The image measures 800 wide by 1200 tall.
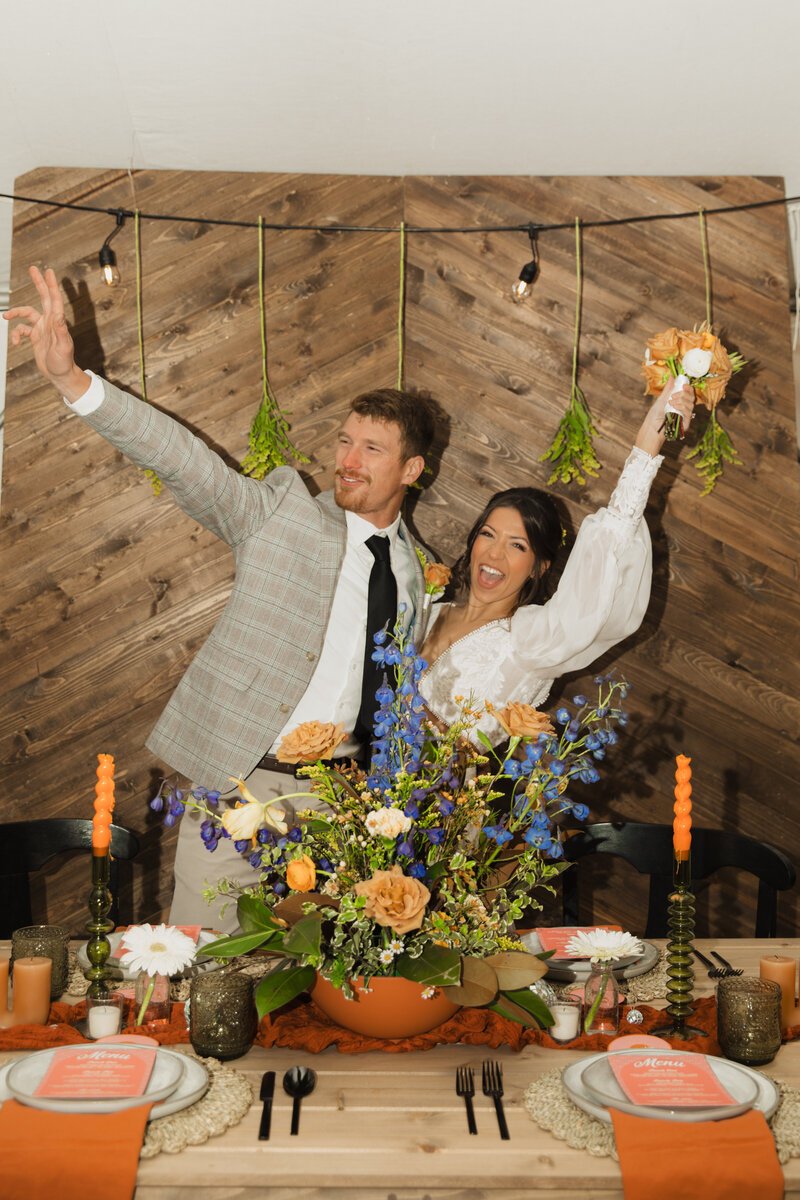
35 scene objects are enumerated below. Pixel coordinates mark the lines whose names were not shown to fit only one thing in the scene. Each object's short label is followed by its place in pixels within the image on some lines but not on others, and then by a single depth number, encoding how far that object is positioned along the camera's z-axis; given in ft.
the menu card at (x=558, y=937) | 5.62
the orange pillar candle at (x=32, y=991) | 4.63
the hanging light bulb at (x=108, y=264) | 9.63
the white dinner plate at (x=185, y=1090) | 3.82
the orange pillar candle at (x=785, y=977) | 4.84
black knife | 3.78
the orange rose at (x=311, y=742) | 4.38
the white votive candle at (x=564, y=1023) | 4.59
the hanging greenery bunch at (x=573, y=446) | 9.68
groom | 7.87
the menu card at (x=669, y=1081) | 3.89
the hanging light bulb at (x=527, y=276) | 9.78
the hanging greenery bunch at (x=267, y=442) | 9.52
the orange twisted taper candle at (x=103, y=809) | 4.77
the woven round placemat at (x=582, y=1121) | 3.72
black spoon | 4.07
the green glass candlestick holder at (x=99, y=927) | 4.78
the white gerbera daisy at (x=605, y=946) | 4.80
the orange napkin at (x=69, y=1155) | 3.45
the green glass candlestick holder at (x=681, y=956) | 4.66
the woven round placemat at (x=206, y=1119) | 3.68
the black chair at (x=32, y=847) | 7.25
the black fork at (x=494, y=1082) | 4.02
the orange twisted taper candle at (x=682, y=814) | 4.74
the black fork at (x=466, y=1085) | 4.01
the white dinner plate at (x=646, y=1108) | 3.79
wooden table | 3.55
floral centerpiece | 4.24
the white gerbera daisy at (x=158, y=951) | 4.46
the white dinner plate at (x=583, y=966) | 5.30
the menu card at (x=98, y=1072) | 3.86
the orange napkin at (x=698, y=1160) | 3.51
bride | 7.75
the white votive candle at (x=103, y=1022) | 4.55
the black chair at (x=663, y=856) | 7.09
